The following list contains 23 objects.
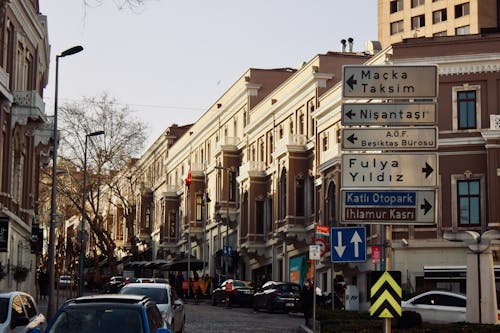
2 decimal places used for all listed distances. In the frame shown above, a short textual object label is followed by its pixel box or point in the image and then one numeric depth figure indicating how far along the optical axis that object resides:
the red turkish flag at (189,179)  80.97
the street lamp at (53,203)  38.28
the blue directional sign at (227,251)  67.38
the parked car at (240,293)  50.88
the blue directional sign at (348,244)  20.81
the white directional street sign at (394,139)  13.97
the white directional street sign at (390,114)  14.07
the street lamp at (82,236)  57.63
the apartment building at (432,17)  85.62
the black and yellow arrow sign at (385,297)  14.45
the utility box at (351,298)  43.03
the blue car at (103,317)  13.76
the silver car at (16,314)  16.79
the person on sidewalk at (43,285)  64.12
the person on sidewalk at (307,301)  32.75
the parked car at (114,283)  58.00
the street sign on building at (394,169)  13.90
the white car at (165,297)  24.42
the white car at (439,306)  29.12
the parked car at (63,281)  80.62
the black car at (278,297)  43.41
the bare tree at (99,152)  75.50
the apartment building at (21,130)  43.91
